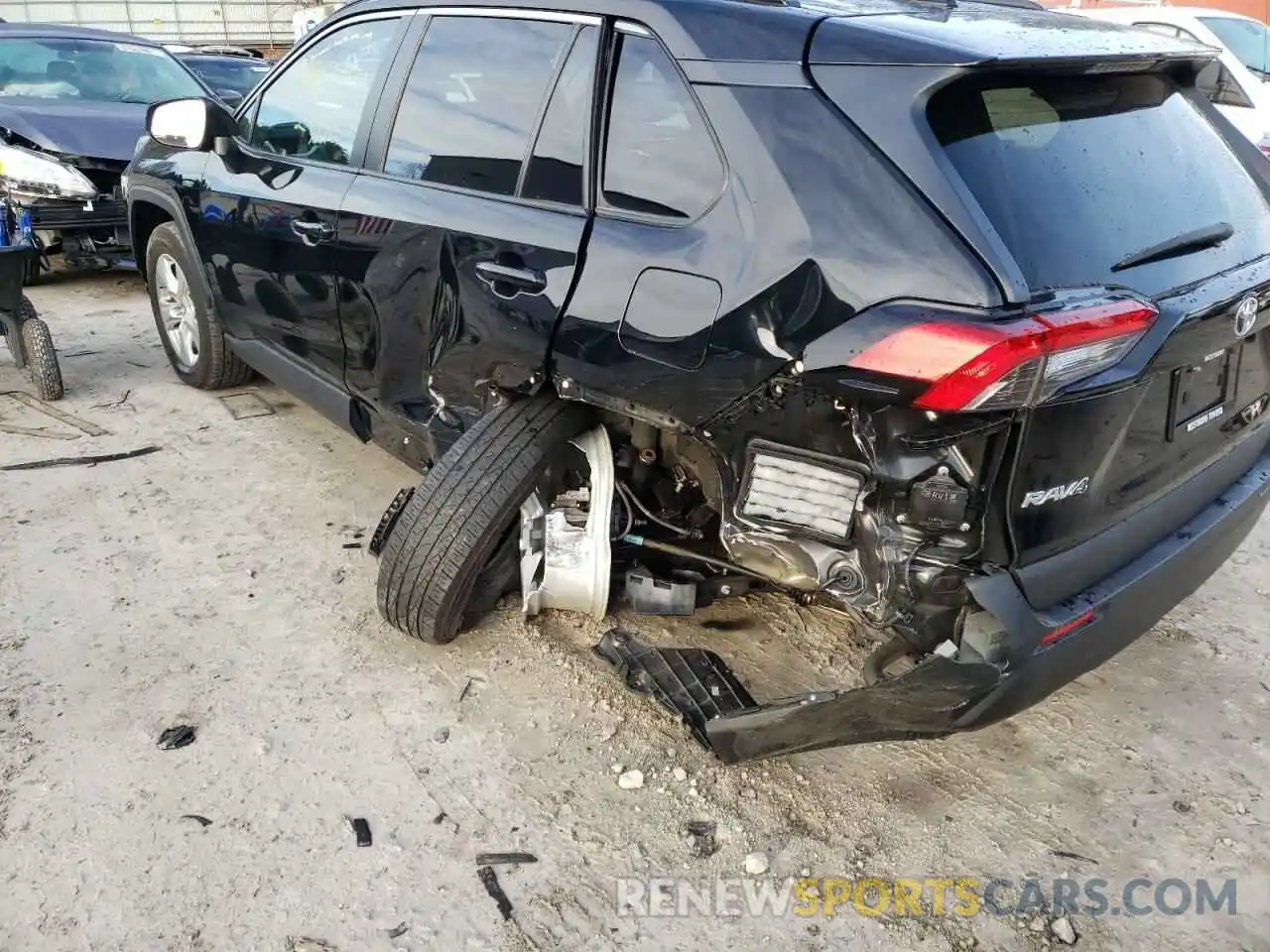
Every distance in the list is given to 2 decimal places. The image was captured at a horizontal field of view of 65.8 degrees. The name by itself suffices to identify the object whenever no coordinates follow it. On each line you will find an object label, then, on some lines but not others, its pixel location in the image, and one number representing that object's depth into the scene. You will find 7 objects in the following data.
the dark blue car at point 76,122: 6.54
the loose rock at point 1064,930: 2.17
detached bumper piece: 2.12
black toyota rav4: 2.00
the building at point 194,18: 25.03
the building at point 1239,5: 13.48
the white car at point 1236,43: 8.59
